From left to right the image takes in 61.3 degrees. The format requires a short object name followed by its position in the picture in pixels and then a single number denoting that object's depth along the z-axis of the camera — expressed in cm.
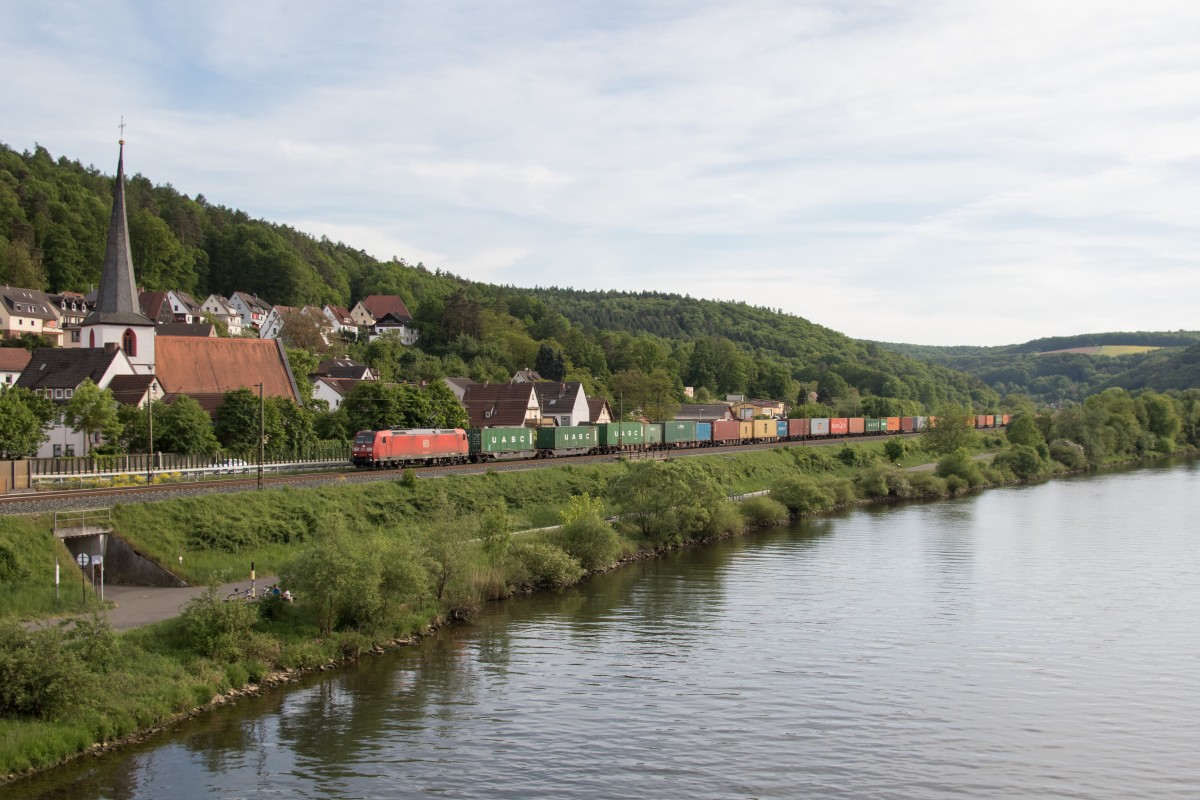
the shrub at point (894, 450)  9494
